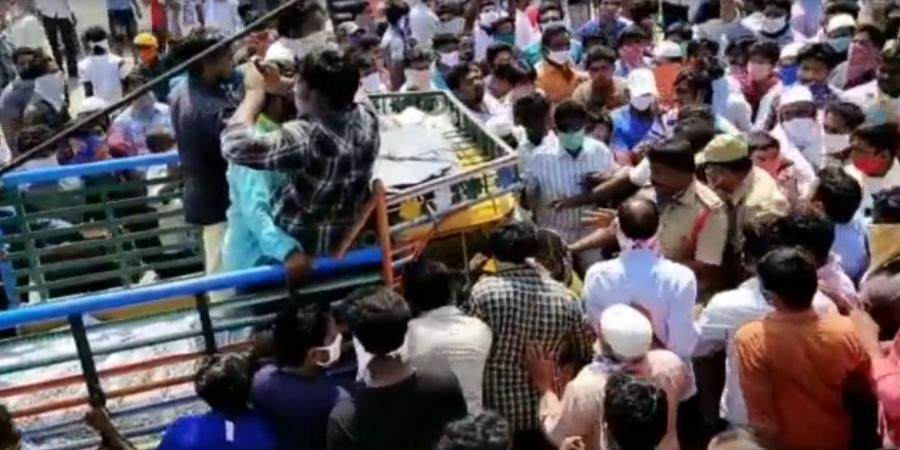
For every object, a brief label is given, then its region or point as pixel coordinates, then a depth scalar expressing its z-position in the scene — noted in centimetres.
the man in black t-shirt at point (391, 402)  365
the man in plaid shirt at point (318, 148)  420
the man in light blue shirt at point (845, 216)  500
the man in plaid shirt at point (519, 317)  435
